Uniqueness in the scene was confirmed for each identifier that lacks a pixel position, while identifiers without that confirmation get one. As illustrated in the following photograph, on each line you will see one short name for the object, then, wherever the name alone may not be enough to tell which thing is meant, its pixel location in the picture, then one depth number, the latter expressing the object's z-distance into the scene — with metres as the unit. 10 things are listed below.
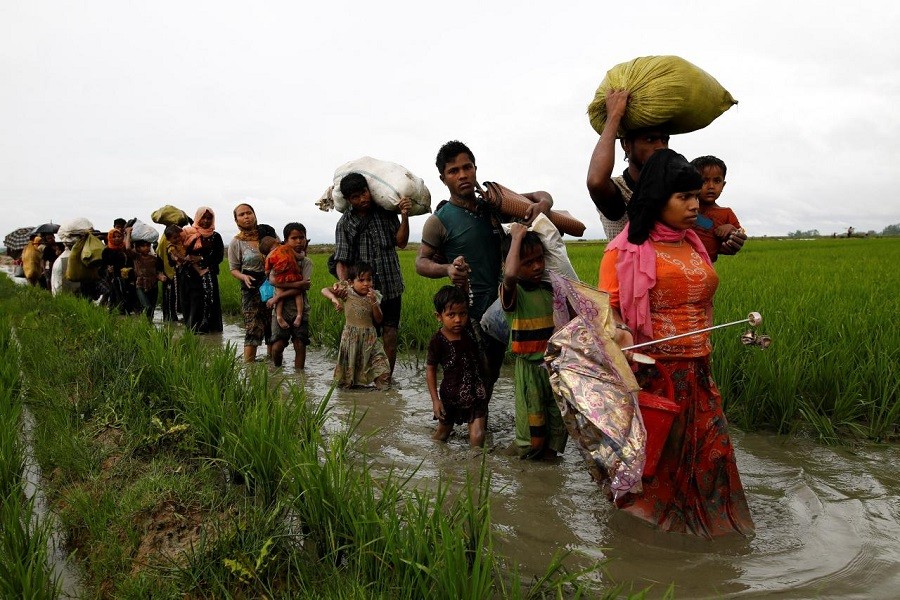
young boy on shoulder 2.97
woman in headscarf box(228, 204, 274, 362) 6.40
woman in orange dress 2.52
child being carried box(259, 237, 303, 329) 6.04
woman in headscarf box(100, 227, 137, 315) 10.47
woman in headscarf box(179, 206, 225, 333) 7.90
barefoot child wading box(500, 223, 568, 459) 3.41
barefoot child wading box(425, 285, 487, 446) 3.81
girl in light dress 5.23
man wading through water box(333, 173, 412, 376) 5.08
